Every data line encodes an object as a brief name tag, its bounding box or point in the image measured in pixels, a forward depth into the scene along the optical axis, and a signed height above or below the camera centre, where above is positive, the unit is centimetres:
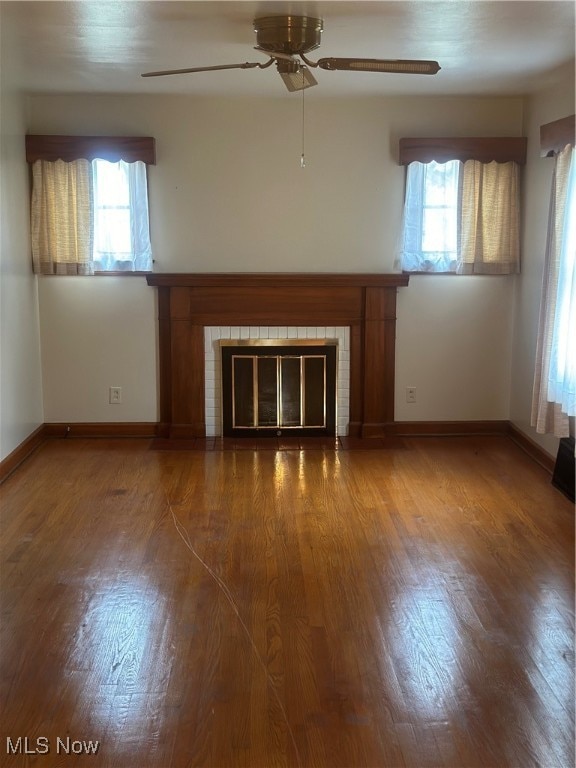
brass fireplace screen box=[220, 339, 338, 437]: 598 -106
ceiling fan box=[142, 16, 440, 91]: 344 +86
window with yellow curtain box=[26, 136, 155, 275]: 570 +22
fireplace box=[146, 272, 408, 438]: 588 -57
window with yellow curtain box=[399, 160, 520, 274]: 581 +14
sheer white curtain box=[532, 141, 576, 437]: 464 -44
